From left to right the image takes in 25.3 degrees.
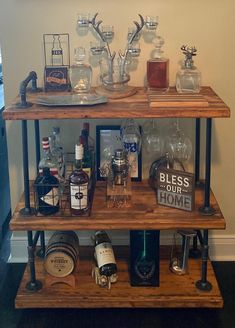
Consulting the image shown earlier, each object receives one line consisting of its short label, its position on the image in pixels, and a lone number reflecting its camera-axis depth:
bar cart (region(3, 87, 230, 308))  1.94
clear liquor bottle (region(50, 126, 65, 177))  2.22
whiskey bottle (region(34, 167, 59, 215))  2.08
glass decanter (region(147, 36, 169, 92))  2.20
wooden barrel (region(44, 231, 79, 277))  2.19
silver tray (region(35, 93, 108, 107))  2.00
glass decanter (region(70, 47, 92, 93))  2.24
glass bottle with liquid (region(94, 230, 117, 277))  2.20
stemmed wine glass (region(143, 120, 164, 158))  2.34
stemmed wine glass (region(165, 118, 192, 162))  2.30
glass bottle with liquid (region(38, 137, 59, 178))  2.13
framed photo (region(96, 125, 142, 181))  2.38
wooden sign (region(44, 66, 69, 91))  2.23
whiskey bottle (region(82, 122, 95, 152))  2.22
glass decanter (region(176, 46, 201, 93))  2.20
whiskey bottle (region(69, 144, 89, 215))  2.03
